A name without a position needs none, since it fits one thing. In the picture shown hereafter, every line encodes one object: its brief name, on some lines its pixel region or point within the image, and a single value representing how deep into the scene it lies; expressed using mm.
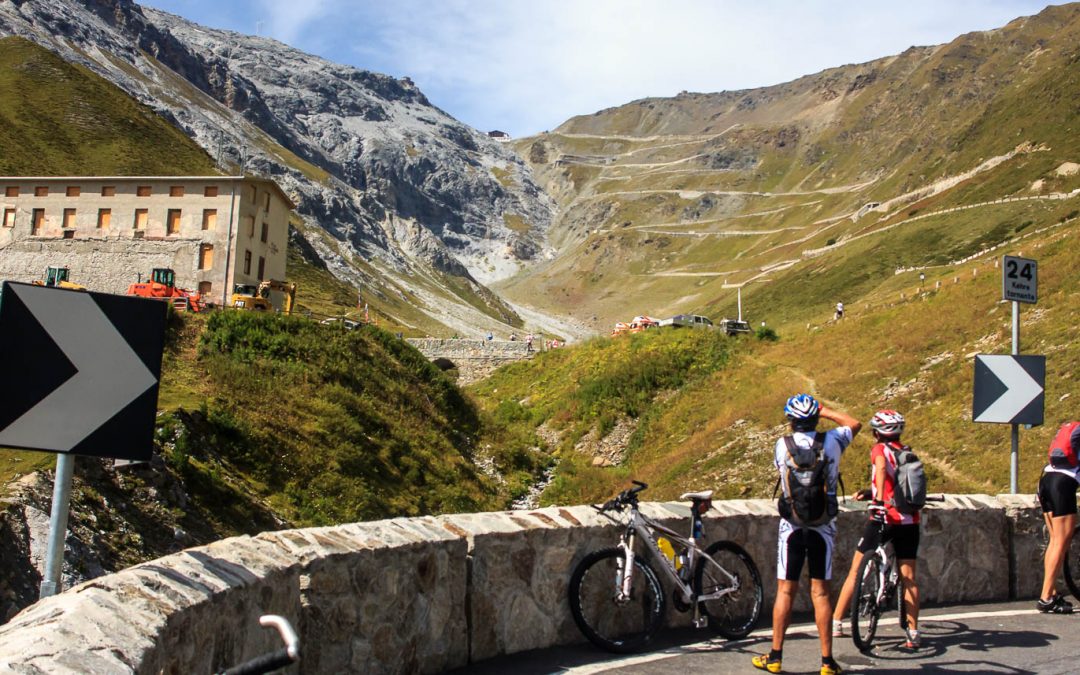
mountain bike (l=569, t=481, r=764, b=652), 8031
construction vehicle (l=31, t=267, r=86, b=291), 50219
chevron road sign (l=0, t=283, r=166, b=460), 4754
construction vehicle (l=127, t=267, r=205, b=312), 39031
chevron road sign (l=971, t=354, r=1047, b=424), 11836
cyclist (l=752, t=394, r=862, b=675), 7621
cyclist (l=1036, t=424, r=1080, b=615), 10219
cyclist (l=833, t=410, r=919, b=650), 8758
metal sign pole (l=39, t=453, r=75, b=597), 4879
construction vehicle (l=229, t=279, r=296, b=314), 44562
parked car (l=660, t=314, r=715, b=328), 56934
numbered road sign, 12602
